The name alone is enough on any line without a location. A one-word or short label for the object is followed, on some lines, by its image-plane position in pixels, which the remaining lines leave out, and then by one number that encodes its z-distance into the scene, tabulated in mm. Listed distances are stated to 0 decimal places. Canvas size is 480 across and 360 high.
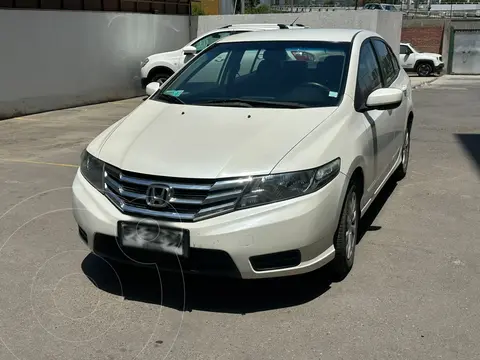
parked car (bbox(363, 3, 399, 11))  32781
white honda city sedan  3201
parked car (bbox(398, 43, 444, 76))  24578
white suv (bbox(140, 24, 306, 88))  13477
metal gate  27328
